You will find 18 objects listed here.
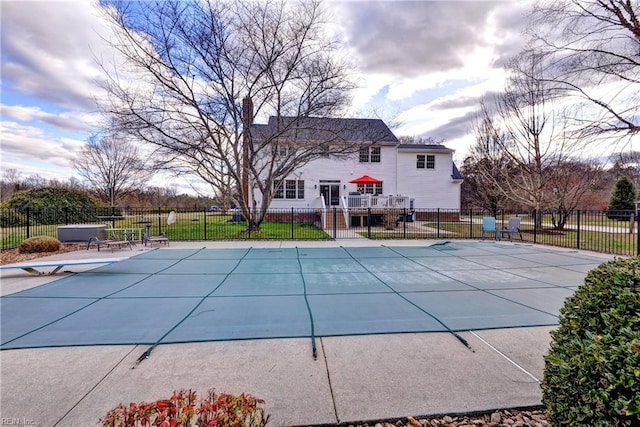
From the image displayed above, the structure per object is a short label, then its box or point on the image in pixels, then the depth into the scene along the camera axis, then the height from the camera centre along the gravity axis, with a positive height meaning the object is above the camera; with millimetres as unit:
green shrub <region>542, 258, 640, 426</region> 1310 -775
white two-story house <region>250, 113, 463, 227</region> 20606 +2421
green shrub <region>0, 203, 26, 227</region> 17266 -382
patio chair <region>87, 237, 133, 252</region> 10227 -1210
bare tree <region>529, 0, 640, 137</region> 8492 +5048
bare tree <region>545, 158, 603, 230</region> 17219 +1636
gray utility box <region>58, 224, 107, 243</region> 11688 -896
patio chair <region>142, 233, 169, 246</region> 11302 -1167
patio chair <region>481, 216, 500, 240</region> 13361 -784
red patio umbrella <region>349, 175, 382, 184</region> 19688 +2102
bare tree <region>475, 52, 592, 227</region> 14805 +4487
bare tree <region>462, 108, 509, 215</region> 18359 +4181
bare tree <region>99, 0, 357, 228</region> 12086 +6446
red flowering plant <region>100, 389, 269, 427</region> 1306 -996
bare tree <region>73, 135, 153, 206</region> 26906 +4597
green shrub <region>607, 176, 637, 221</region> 26203 +1250
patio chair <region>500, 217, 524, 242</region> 13044 -847
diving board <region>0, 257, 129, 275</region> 6332 -1232
